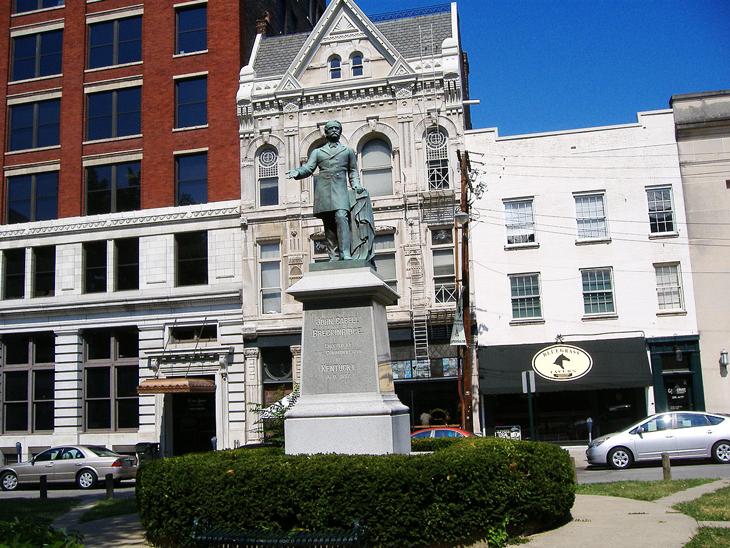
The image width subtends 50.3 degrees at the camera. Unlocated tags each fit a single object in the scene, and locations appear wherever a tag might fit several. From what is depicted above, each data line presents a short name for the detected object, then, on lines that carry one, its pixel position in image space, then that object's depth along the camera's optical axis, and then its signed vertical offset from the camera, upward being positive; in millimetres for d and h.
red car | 21906 -1458
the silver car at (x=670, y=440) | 22328 -1996
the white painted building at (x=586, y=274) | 28234 +3758
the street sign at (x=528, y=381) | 23359 -130
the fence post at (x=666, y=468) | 17453 -2174
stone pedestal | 11602 +206
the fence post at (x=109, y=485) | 19844 -2299
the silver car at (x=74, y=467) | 25031 -2245
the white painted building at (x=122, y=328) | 31219 +2772
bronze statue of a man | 12930 +3071
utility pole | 26266 +2080
